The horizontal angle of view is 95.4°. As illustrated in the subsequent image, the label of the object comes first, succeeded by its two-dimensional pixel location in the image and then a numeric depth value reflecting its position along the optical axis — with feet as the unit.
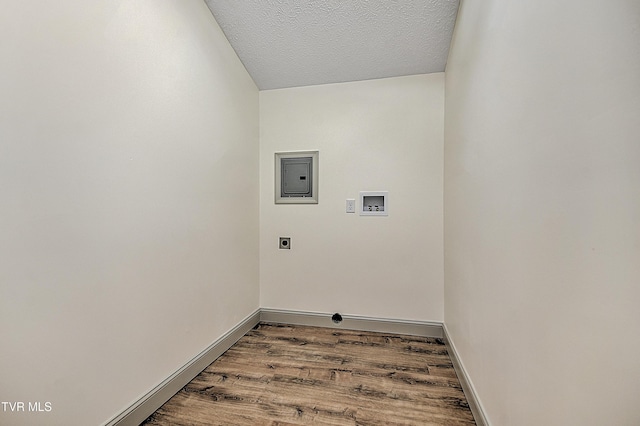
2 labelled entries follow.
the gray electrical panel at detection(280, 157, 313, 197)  8.58
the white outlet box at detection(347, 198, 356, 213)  8.27
